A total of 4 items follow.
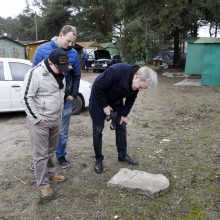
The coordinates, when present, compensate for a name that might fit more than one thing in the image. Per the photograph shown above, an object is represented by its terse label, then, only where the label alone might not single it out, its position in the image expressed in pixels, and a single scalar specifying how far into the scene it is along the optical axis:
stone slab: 2.82
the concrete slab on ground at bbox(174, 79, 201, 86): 11.11
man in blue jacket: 2.93
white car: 5.57
